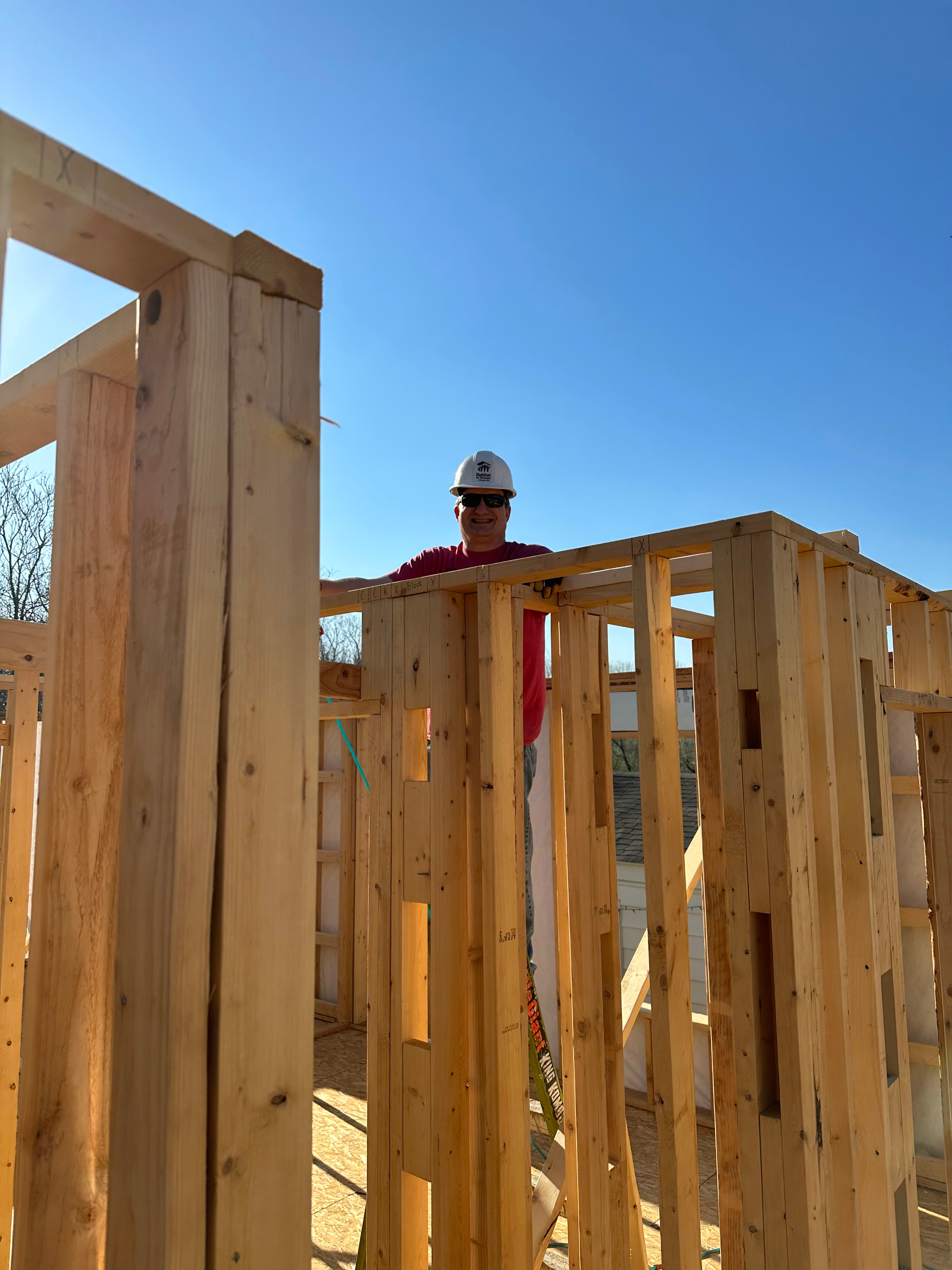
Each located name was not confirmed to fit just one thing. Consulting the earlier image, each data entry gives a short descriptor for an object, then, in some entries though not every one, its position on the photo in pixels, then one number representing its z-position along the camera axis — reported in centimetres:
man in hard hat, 399
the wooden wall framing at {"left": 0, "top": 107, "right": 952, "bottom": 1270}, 98
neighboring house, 723
